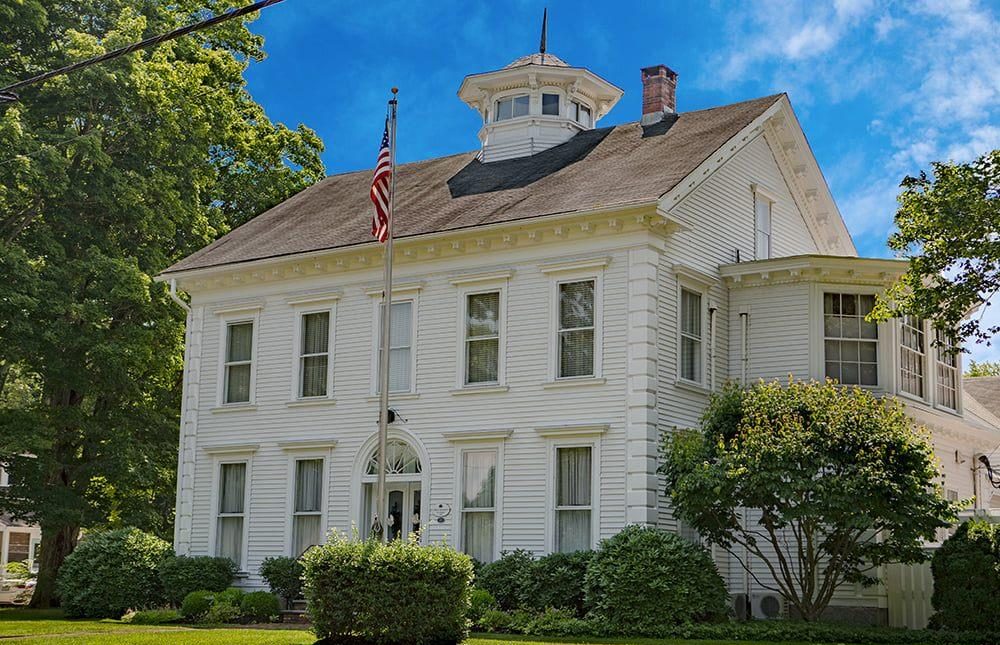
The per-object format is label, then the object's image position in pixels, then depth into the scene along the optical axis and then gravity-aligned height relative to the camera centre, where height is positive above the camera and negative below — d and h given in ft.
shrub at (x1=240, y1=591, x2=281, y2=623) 82.43 -3.57
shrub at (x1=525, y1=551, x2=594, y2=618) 73.67 -1.38
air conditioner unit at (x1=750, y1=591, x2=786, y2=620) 79.15 -2.55
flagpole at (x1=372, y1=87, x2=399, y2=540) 67.31 +10.72
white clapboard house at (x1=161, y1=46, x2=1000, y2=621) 78.43 +14.65
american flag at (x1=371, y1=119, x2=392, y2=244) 75.00 +20.43
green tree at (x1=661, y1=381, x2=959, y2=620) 67.21 +4.65
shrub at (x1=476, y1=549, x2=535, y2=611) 75.41 -1.25
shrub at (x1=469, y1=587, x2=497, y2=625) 72.84 -2.62
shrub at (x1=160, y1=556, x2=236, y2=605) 88.79 -1.77
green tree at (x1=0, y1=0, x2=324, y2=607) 102.32 +24.96
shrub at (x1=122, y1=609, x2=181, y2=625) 83.76 -4.40
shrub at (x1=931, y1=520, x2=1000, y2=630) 67.82 -0.58
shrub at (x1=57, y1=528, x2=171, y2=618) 89.40 -1.95
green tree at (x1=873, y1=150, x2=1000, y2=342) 70.64 +18.19
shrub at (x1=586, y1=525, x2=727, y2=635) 69.00 -1.24
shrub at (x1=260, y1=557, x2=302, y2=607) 86.17 -1.69
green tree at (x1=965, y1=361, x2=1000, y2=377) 237.66 +37.28
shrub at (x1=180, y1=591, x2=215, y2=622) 83.30 -3.56
